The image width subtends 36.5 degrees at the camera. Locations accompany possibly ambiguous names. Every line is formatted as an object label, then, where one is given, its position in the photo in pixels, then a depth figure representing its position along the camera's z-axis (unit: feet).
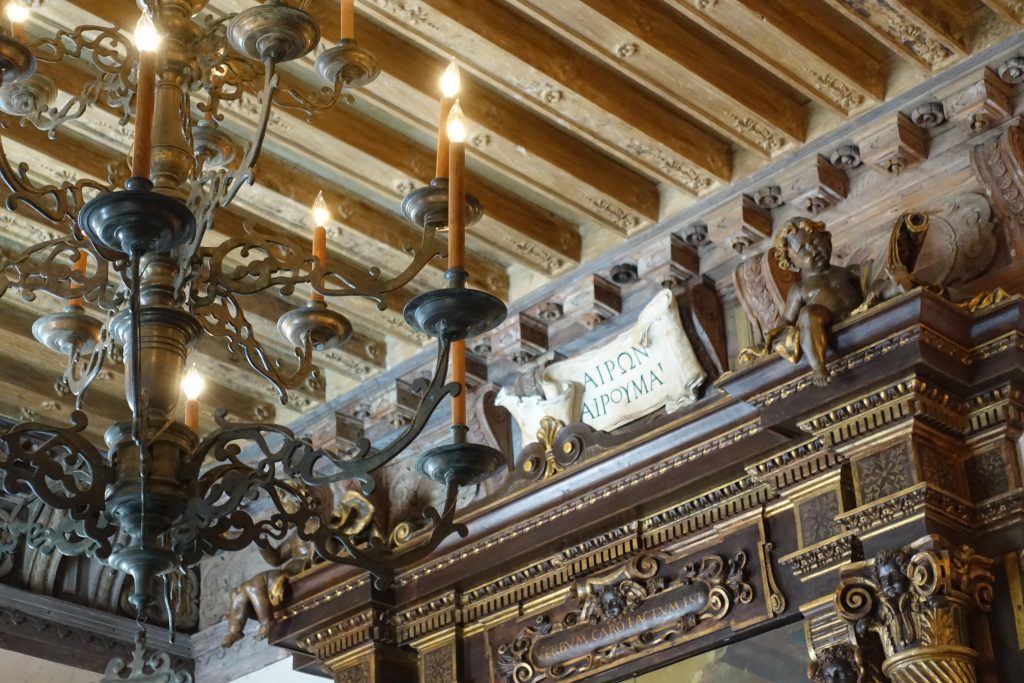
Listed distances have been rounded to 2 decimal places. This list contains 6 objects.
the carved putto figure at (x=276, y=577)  20.29
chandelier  10.05
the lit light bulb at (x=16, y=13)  11.14
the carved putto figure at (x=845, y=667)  14.24
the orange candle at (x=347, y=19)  11.47
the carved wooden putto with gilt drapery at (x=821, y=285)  14.94
